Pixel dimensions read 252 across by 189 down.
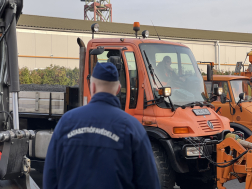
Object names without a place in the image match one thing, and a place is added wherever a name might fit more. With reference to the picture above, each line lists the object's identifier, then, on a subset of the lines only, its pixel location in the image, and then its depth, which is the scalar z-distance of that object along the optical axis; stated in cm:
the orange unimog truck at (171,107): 516
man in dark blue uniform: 210
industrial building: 2781
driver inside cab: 563
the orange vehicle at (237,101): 848
